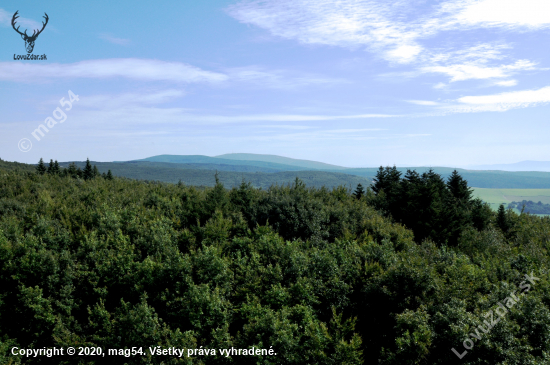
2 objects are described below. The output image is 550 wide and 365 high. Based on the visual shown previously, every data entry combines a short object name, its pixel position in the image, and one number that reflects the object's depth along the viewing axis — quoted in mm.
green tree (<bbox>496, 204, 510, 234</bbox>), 40531
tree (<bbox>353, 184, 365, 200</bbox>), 43256
